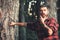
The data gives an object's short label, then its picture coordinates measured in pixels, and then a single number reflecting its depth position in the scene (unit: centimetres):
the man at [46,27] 383
